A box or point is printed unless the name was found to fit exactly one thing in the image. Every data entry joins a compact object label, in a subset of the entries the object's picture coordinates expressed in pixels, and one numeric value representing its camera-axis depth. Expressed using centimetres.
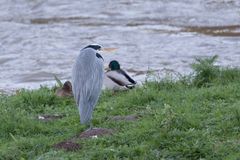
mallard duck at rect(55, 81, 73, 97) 1689
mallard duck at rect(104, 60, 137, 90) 1781
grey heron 1348
